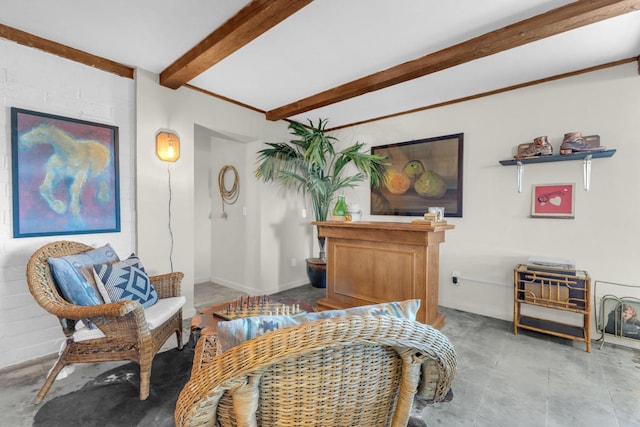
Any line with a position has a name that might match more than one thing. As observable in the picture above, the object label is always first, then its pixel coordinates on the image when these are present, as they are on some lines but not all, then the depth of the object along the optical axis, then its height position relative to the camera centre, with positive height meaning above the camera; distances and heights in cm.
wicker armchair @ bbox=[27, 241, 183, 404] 170 -76
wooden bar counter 262 -56
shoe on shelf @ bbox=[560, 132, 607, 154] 256 +57
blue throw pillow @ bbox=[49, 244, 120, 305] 179 -46
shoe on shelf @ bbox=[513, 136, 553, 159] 273 +57
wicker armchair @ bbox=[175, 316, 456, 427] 70 -47
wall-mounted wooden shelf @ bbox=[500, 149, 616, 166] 248 +47
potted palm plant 352 +54
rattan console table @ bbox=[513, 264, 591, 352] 244 -78
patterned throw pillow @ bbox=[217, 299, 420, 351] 84 -35
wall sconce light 286 +62
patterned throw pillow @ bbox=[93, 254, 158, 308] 195 -53
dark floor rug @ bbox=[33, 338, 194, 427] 159 -117
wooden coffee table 182 -75
